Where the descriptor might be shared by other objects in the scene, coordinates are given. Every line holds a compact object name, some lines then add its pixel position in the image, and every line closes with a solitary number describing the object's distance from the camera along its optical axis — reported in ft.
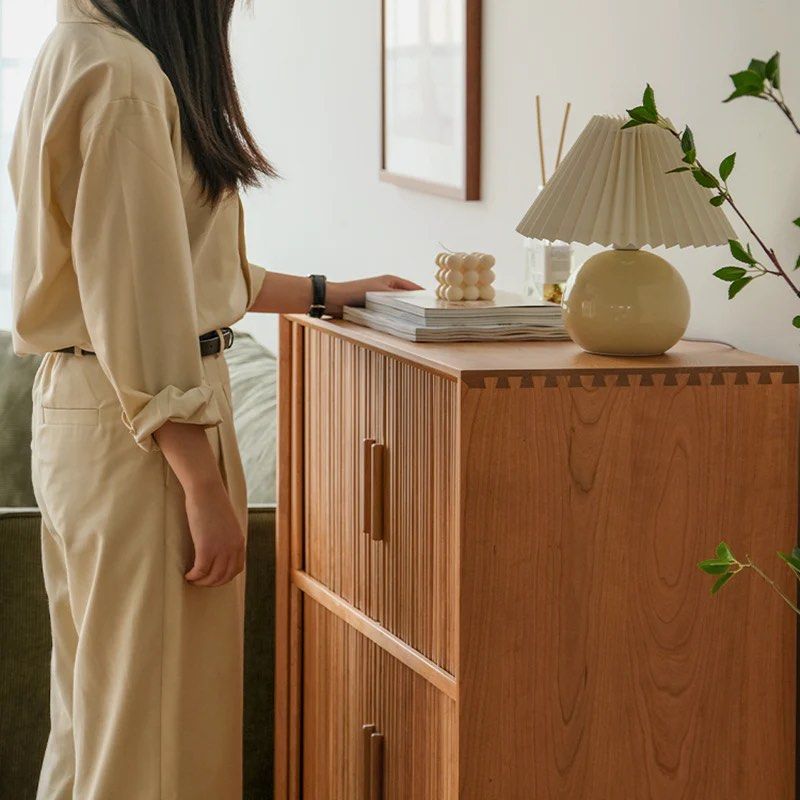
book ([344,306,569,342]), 11.57
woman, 11.21
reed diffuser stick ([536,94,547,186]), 12.65
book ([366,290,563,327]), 11.61
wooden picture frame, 14.39
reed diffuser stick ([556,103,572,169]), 12.61
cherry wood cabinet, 10.86
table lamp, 10.93
